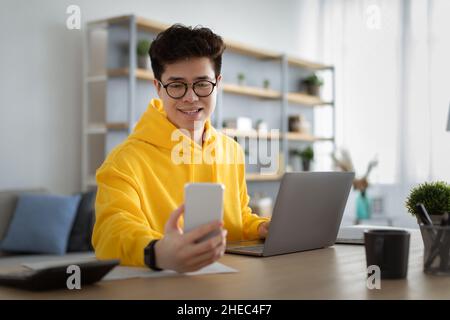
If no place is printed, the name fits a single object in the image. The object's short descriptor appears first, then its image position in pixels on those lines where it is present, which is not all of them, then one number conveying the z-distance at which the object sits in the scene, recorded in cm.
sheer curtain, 545
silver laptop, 142
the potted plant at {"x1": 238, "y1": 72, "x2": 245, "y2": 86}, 522
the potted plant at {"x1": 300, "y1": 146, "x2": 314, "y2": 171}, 578
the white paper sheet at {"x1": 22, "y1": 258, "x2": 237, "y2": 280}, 119
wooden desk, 103
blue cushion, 364
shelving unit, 419
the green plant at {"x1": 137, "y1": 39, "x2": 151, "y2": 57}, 426
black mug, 121
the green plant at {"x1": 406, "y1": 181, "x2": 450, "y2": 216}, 137
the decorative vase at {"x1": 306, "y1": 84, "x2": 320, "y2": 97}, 613
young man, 156
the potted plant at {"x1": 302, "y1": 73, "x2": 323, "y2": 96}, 608
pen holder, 124
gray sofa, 362
